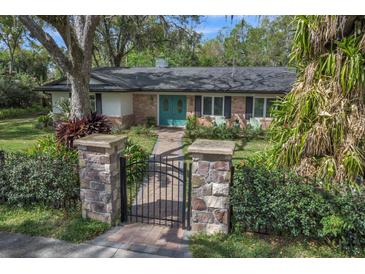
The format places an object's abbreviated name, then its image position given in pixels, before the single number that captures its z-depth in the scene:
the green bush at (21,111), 20.04
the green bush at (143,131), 13.94
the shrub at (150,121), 16.70
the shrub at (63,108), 11.88
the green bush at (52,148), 6.81
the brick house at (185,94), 14.63
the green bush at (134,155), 7.28
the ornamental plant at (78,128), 7.16
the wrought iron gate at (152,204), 4.91
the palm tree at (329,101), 4.46
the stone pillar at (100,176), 4.62
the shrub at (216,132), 13.61
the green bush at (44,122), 15.44
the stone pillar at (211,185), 4.21
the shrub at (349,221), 3.81
